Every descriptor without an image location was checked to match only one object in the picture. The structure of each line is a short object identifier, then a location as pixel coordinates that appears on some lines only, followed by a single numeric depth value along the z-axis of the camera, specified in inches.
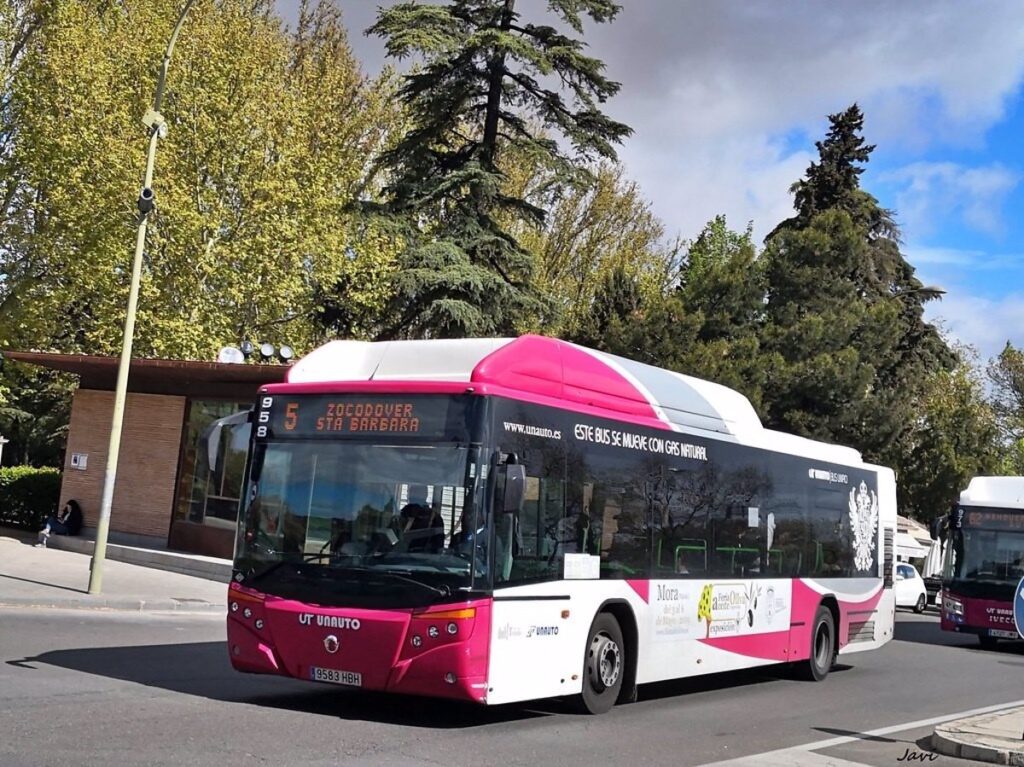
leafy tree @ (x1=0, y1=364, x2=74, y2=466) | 1653.5
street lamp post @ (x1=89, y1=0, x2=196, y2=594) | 740.0
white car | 1470.2
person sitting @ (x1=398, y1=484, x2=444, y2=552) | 366.6
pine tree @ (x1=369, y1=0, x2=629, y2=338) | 1167.0
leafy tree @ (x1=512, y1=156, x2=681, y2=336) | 1836.9
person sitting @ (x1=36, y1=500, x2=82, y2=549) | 1103.0
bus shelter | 1041.5
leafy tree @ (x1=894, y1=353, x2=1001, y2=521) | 1807.3
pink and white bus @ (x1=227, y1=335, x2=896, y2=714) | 363.9
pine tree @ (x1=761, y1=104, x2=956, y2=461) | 1359.5
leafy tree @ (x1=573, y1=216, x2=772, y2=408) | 1300.4
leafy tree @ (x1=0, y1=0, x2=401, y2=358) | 1247.5
